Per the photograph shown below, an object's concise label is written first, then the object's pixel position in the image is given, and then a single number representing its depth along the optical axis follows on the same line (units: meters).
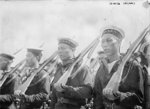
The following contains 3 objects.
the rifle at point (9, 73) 3.70
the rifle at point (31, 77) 3.57
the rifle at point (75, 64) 3.41
